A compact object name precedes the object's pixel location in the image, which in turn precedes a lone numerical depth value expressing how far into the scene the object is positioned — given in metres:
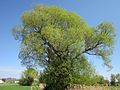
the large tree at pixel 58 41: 9.84
